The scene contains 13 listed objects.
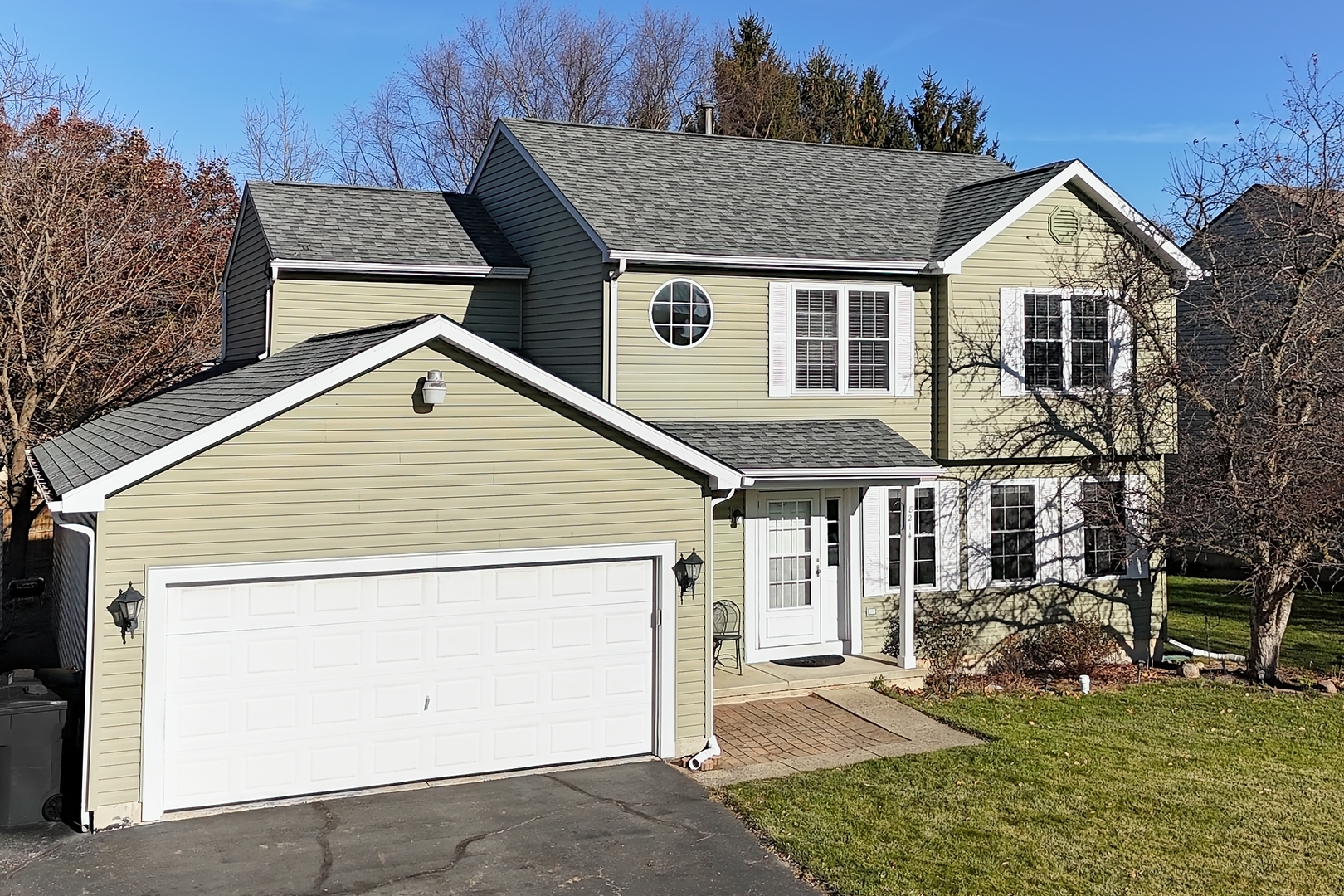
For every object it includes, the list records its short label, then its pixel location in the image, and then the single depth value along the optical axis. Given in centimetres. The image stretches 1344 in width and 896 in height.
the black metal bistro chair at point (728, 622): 1514
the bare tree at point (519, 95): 4197
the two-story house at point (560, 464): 1035
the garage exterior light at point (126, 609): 970
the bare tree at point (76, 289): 2095
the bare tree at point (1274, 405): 1555
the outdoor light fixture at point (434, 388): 1081
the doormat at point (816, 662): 1559
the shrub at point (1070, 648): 1688
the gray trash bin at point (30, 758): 993
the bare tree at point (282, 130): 3794
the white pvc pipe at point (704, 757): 1179
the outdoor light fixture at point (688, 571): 1204
